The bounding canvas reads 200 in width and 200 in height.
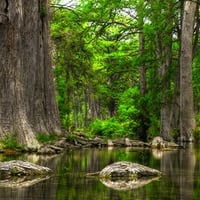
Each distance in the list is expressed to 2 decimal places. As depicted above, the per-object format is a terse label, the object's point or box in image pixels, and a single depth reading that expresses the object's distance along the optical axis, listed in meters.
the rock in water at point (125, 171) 10.86
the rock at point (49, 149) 18.39
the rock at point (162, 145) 23.37
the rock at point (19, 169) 10.98
